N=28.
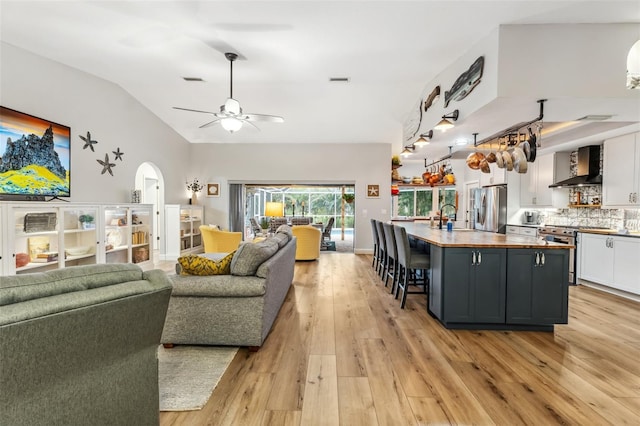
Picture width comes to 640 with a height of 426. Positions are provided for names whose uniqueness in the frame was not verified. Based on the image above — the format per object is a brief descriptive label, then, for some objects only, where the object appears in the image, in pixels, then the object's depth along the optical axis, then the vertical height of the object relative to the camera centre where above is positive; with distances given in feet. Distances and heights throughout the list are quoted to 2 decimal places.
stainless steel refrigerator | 21.08 -0.12
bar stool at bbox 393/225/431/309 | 11.55 -2.03
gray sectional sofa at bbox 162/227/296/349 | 8.25 -2.96
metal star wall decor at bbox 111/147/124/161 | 17.45 +2.91
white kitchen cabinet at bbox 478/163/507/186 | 21.25 +2.26
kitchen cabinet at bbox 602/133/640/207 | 14.01 +1.82
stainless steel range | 15.92 -1.50
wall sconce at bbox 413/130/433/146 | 14.64 +3.34
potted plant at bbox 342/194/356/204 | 34.81 +1.00
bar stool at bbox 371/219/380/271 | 18.60 -2.71
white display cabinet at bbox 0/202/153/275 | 10.98 -1.48
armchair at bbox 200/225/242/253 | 20.51 -2.38
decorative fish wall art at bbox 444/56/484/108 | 10.18 +4.60
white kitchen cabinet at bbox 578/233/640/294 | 13.29 -2.47
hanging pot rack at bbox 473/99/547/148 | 12.25 +3.39
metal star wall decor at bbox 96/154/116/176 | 16.56 +2.15
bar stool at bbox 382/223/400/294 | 13.55 -2.09
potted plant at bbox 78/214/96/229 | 14.16 -0.87
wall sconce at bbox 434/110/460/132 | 11.28 +3.22
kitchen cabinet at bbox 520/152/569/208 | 18.26 +1.71
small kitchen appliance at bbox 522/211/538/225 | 20.67 -0.71
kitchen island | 9.65 -2.52
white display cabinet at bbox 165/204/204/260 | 22.72 -2.03
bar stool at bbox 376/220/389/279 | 16.24 -2.70
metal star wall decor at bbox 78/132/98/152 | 15.40 +3.22
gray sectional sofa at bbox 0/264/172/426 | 3.20 -1.74
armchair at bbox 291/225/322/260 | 20.80 -2.50
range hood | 16.04 +2.24
